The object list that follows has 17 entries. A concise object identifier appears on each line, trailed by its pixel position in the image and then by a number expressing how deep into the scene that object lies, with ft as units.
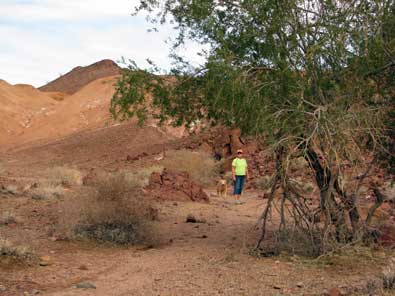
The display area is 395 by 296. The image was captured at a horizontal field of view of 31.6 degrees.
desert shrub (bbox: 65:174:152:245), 44.52
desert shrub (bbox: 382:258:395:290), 26.45
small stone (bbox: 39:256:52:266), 36.81
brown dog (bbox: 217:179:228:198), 84.27
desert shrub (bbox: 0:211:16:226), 51.96
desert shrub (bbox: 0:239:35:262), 36.04
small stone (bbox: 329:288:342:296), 26.27
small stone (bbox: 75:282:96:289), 31.38
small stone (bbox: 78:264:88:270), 36.39
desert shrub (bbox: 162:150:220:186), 109.70
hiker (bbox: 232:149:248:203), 70.18
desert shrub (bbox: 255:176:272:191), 94.34
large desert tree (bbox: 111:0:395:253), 33.73
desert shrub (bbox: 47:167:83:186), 89.76
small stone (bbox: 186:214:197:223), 55.67
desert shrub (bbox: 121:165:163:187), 82.48
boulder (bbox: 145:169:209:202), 74.54
